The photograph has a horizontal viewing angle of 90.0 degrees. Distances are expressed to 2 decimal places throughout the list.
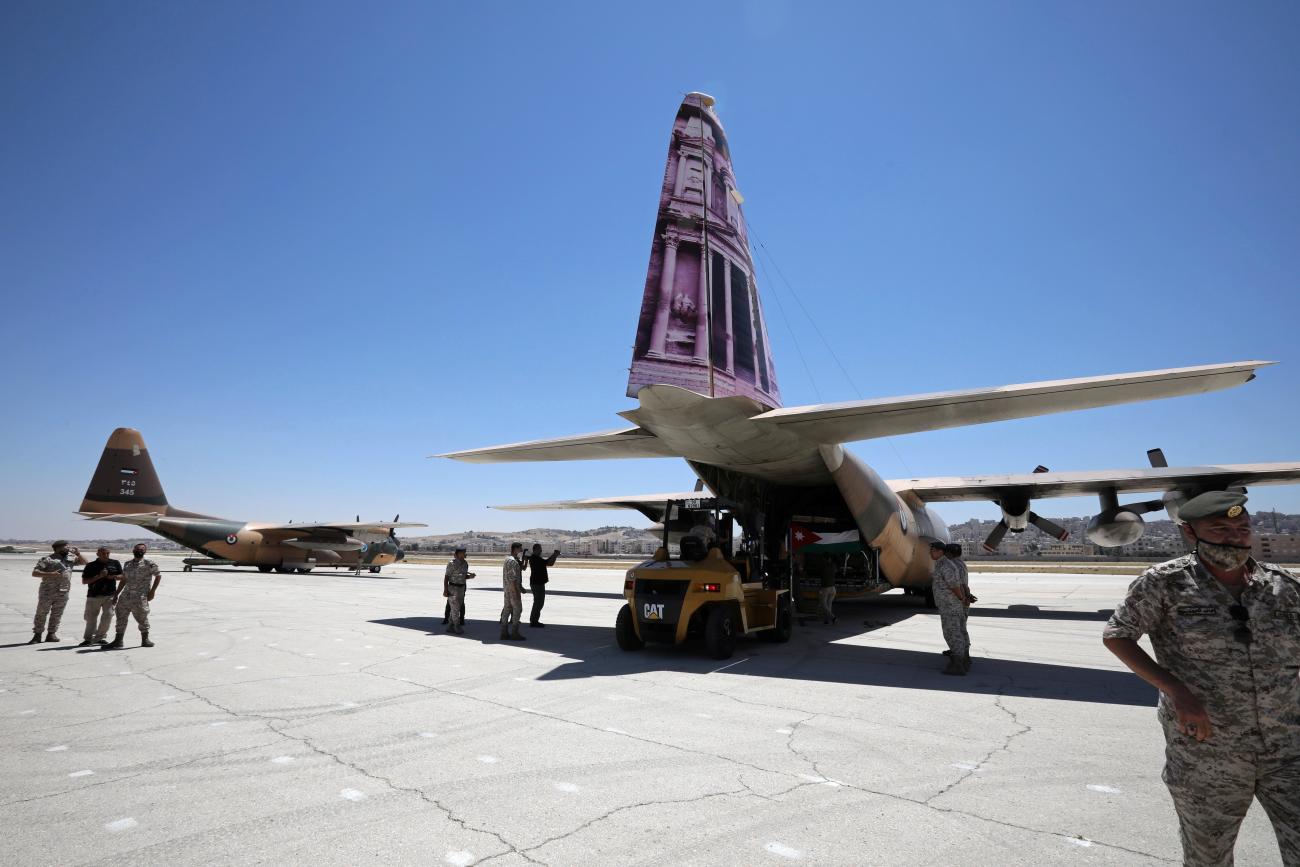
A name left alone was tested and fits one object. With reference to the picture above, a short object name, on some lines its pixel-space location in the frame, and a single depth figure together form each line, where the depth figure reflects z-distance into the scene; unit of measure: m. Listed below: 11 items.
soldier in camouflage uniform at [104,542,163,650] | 10.22
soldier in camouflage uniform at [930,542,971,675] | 8.57
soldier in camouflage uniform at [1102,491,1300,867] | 2.49
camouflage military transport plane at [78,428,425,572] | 33.88
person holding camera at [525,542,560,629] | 13.12
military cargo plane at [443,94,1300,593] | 8.69
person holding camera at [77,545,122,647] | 10.34
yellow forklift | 9.87
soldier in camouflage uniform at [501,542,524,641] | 11.48
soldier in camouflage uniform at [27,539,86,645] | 10.77
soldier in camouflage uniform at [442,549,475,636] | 12.29
